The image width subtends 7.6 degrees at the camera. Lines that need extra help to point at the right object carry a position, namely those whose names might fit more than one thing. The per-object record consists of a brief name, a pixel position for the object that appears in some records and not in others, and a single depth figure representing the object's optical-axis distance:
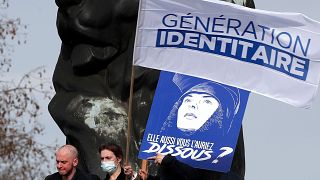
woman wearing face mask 18.06
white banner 19.02
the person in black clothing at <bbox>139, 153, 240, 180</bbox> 18.55
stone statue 20.38
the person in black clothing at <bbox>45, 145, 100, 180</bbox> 17.86
